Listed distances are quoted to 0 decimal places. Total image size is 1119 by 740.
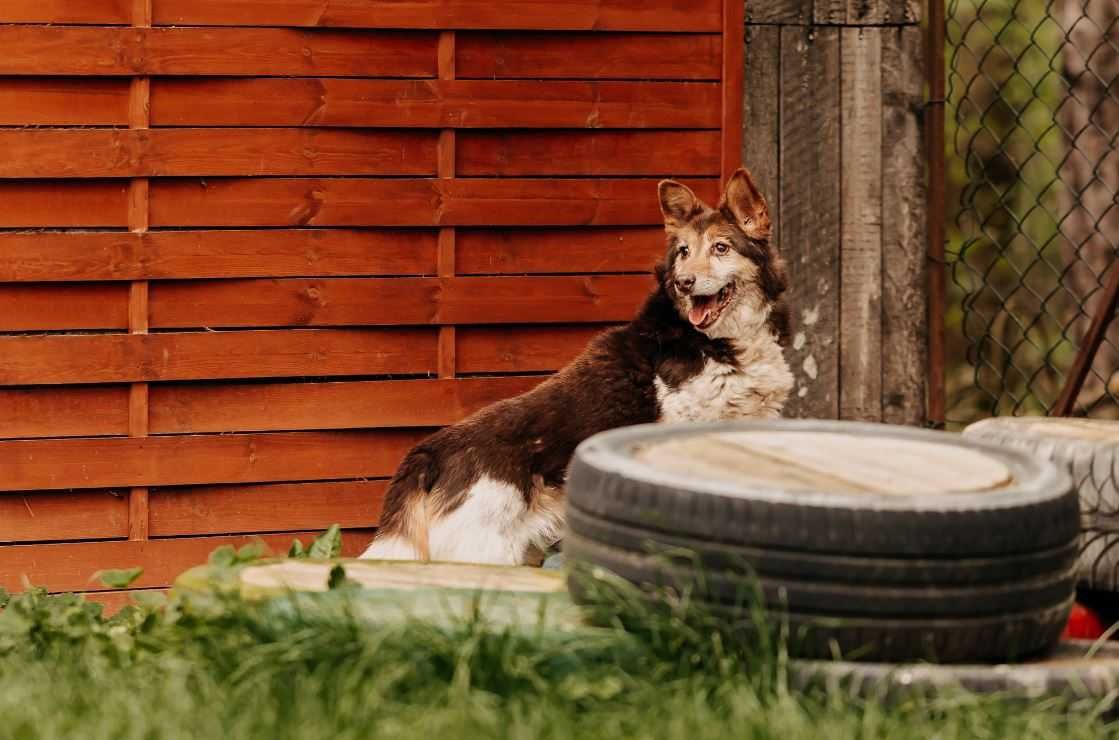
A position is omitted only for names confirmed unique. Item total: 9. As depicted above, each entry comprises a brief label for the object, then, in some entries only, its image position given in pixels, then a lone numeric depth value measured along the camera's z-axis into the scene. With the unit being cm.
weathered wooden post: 1066
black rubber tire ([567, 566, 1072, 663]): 532
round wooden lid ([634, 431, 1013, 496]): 575
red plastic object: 692
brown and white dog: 952
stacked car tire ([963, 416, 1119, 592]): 671
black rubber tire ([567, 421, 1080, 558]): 525
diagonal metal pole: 971
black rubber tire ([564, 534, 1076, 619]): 529
